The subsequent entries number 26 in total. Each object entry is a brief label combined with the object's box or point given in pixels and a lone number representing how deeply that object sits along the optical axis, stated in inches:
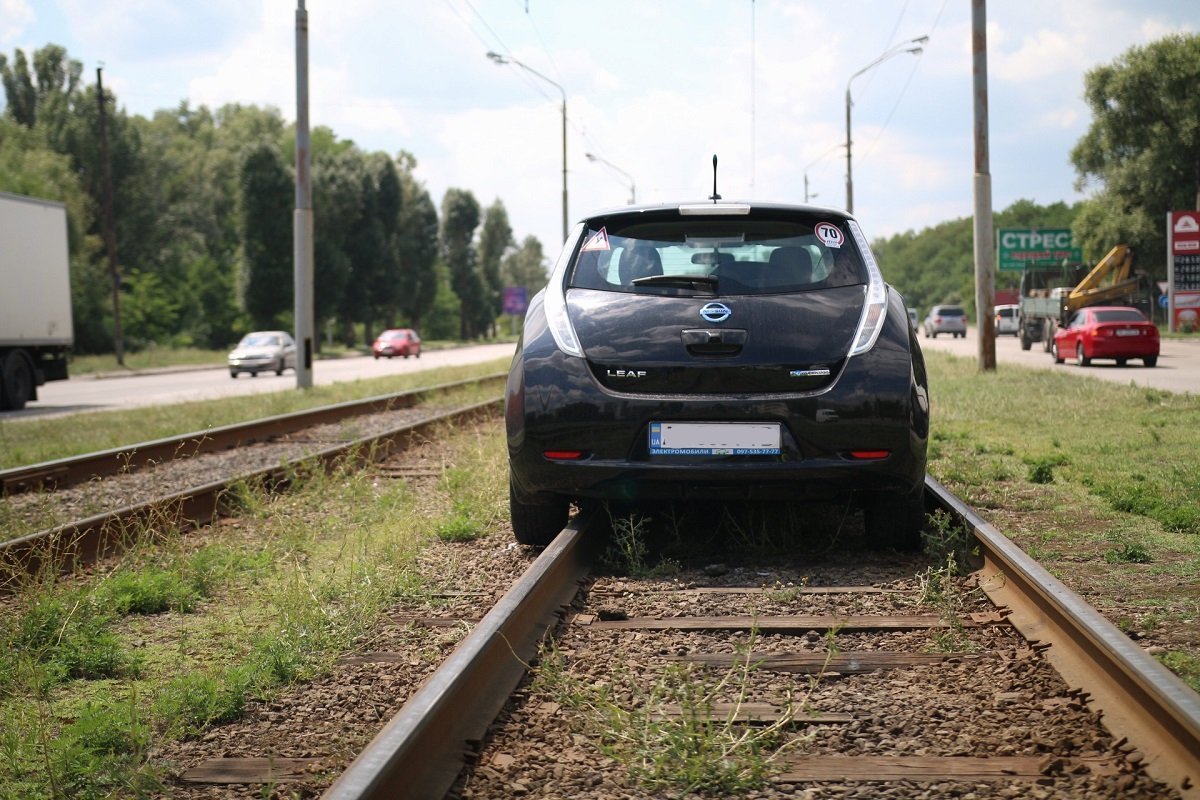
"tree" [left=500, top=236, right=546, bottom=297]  6574.8
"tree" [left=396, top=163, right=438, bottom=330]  3479.3
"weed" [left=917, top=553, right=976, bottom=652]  160.1
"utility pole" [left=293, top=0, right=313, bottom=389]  897.5
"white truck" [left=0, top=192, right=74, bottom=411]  910.4
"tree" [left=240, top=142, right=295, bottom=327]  2561.5
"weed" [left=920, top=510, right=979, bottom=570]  210.4
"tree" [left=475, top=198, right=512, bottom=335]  4820.4
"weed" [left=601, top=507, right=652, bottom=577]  212.1
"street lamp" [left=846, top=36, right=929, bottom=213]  1483.8
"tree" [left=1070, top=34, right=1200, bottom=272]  2512.3
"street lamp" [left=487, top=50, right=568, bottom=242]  1467.8
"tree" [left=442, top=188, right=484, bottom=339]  4229.8
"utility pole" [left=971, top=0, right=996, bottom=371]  898.7
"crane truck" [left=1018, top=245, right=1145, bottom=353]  1593.3
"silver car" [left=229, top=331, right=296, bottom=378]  1544.0
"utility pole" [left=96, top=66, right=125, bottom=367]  1855.3
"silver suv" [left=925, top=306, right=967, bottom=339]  2679.6
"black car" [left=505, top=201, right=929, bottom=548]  208.4
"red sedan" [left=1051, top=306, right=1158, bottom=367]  1117.1
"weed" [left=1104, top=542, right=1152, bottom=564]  217.9
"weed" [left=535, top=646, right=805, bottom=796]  115.6
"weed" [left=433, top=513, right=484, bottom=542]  265.3
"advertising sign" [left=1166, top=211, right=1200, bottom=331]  1966.0
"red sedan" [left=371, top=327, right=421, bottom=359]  2241.6
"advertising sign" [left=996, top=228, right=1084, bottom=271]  2571.4
